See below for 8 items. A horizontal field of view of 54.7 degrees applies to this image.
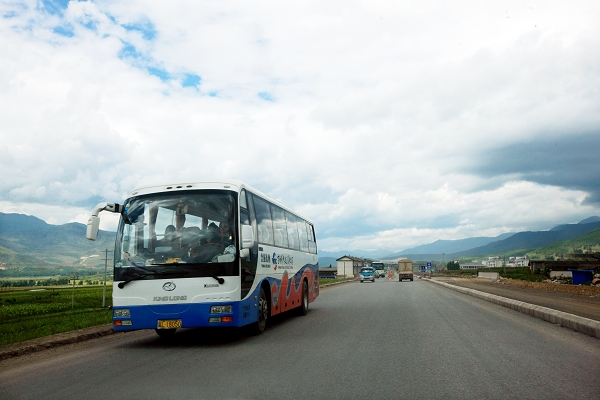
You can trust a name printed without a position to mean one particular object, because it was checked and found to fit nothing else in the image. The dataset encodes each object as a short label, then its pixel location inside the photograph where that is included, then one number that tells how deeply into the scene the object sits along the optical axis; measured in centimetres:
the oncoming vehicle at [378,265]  13981
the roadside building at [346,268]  11266
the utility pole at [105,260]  1892
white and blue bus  1109
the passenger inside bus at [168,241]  1135
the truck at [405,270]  7719
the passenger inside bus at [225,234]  1139
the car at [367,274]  7344
